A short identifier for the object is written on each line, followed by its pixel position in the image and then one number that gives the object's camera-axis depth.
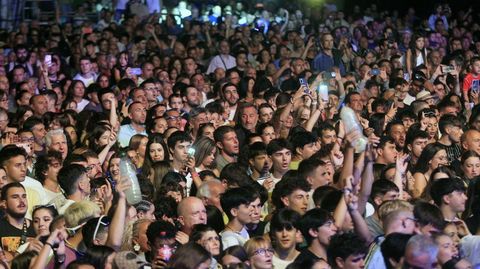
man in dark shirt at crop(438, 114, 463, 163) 12.26
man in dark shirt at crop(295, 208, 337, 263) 8.38
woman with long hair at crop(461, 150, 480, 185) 10.71
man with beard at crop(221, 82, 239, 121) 15.10
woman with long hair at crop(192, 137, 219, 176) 11.30
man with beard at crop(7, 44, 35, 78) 18.47
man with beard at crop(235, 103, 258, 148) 13.30
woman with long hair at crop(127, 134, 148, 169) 11.74
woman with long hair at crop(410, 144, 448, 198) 11.04
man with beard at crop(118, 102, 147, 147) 13.34
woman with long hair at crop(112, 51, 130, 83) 17.50
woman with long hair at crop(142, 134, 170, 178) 11.44
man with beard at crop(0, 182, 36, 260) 9.22
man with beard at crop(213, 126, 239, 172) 11.88
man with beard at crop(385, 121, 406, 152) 12.65
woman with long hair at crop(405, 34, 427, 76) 18.70
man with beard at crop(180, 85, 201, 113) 14.95
